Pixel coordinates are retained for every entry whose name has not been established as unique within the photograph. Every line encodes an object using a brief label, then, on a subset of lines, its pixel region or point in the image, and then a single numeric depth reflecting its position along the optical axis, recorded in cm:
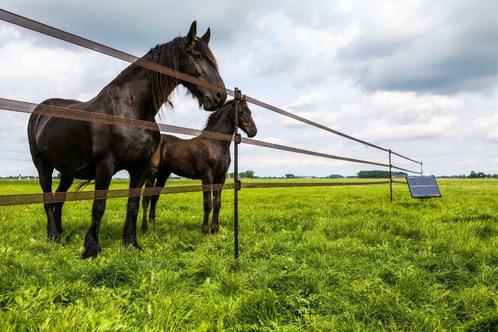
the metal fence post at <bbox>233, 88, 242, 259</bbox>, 394
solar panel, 1038
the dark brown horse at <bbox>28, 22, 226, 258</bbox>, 410
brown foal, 697
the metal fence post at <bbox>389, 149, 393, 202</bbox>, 1100
